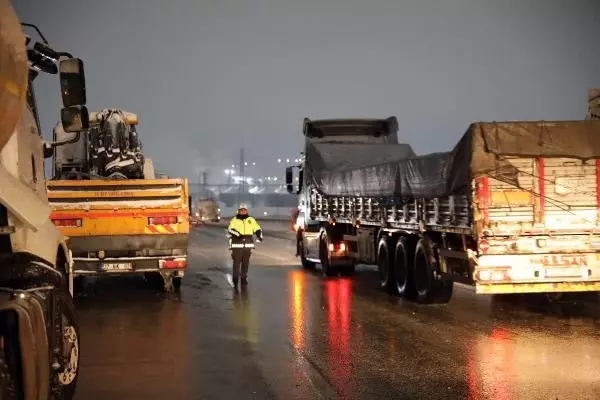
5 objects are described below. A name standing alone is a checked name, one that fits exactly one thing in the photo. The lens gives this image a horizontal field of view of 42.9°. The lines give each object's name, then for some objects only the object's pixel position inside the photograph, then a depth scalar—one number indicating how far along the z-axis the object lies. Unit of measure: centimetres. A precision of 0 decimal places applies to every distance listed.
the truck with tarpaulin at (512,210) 1020
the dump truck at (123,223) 1316
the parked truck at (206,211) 6562
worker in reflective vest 1580
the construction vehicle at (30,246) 441
